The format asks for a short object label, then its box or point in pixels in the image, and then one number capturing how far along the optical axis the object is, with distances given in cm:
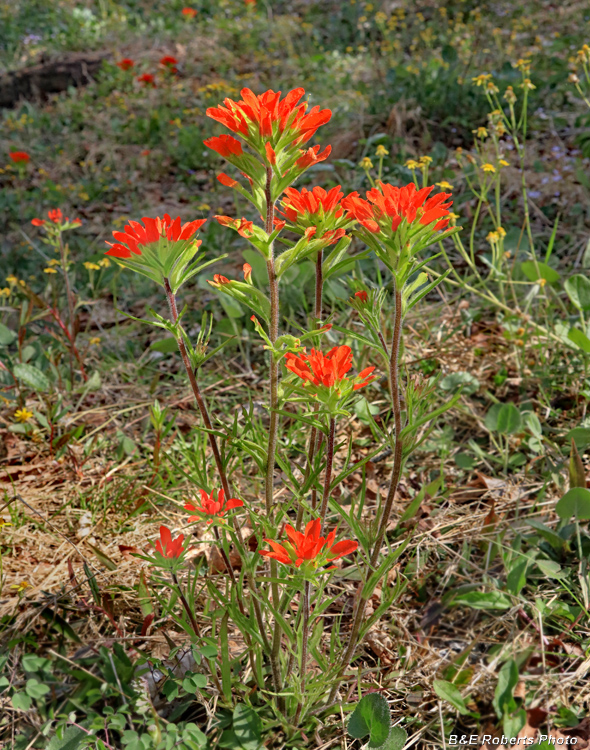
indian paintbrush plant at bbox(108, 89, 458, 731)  86
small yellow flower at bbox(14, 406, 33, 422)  123
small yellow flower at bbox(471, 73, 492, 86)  135
